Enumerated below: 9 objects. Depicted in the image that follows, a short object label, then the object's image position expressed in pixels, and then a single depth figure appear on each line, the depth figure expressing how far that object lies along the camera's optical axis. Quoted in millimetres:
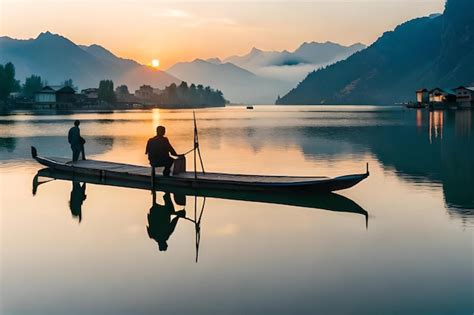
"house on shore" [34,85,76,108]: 181875
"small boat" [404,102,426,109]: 166238
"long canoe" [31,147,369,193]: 22016
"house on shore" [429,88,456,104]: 146125
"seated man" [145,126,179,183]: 24072
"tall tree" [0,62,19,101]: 157912
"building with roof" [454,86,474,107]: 141375
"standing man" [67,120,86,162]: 30047
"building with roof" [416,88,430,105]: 170750
